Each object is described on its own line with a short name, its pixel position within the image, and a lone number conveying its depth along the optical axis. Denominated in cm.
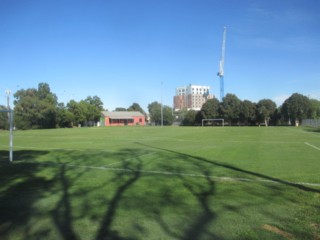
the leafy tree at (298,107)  8900
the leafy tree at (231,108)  9262
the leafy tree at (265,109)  9088
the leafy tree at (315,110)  9181
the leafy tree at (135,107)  16216
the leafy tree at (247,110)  9119
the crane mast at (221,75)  13275
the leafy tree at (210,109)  9544
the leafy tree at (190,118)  10194
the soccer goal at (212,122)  9579
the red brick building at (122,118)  11406
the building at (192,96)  17775
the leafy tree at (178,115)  12509
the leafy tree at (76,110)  9375
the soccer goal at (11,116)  1195
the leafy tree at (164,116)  11725
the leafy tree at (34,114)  7684
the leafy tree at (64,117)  8800
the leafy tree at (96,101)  11606
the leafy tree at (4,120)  4452
